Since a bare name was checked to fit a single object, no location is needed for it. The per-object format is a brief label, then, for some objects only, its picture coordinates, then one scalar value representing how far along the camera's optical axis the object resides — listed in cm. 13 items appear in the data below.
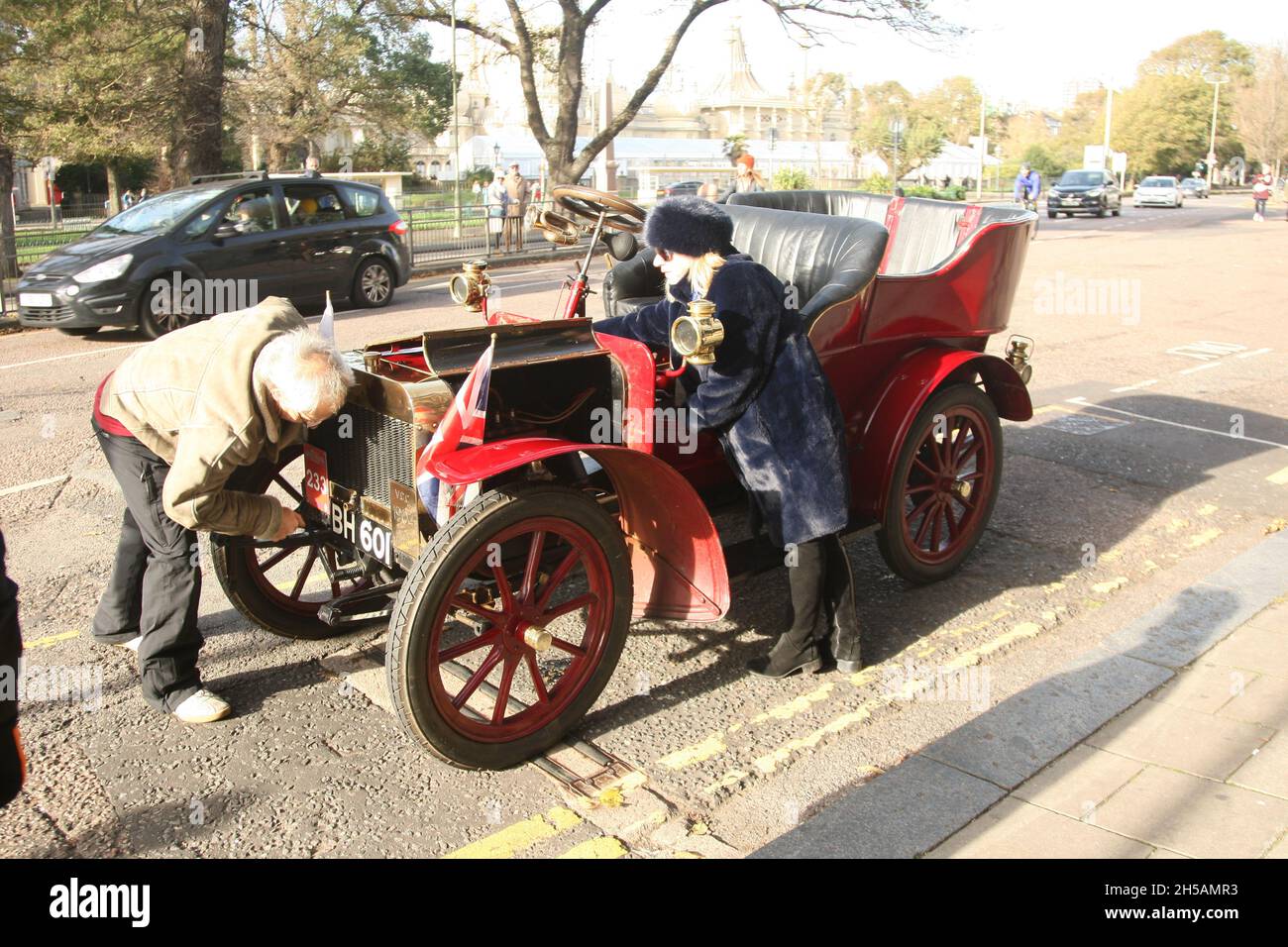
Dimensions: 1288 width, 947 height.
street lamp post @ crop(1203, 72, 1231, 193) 7899
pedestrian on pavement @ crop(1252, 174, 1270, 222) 4057
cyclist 2650
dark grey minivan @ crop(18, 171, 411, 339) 1137
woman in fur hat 375
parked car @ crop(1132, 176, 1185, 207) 4809
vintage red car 330
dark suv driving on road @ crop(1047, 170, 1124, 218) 3881
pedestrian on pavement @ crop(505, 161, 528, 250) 2102
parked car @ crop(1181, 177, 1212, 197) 6594
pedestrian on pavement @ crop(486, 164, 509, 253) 2084
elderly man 321
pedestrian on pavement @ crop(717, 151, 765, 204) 1434
